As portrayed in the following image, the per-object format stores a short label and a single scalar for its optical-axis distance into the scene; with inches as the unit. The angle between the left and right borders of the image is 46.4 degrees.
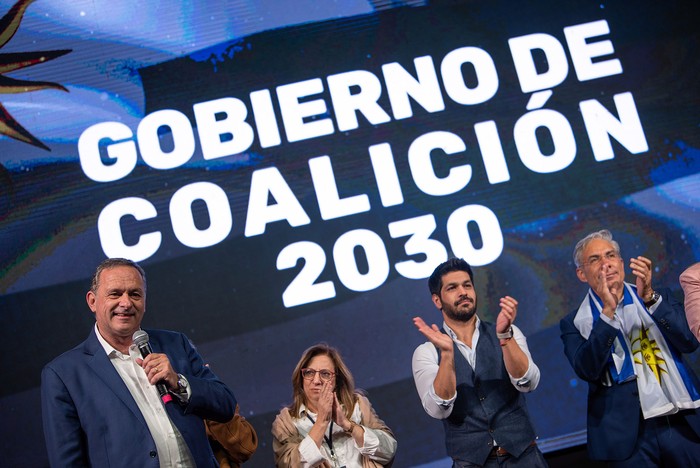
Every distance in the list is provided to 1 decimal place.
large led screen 172.9
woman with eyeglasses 130.0
